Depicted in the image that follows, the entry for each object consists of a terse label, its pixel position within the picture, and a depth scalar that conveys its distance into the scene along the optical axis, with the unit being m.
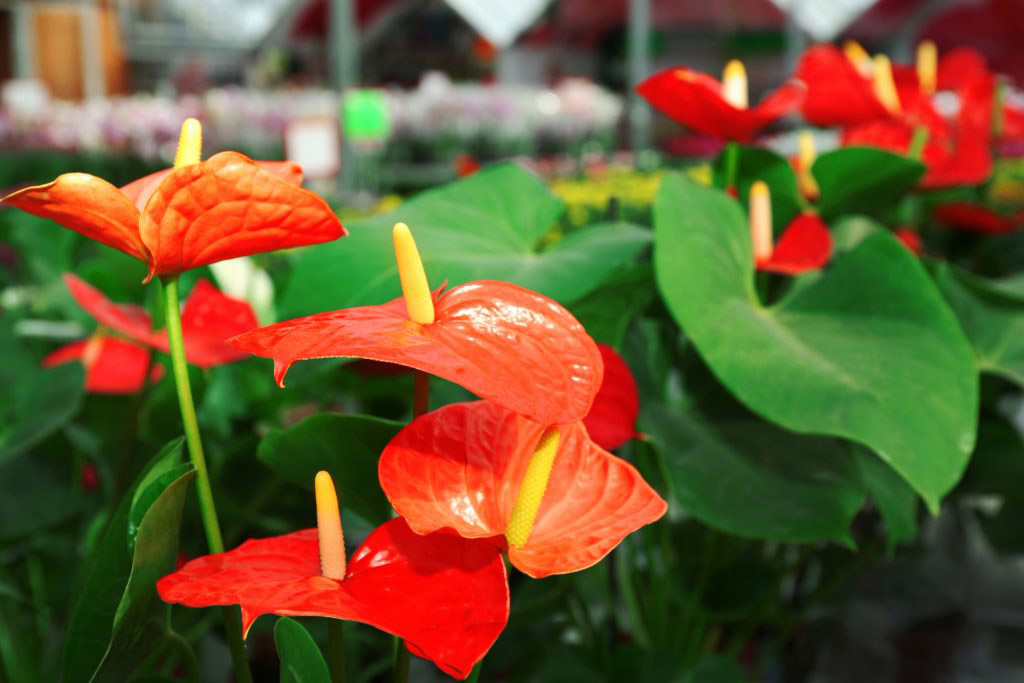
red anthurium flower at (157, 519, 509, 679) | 0.28
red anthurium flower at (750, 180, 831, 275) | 0.56
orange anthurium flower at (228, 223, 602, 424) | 0.27
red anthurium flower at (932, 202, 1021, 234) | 0.90
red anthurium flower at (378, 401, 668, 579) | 0.29
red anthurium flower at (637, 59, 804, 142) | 0.53
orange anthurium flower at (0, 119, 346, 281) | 0.29
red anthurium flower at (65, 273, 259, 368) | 0.49
